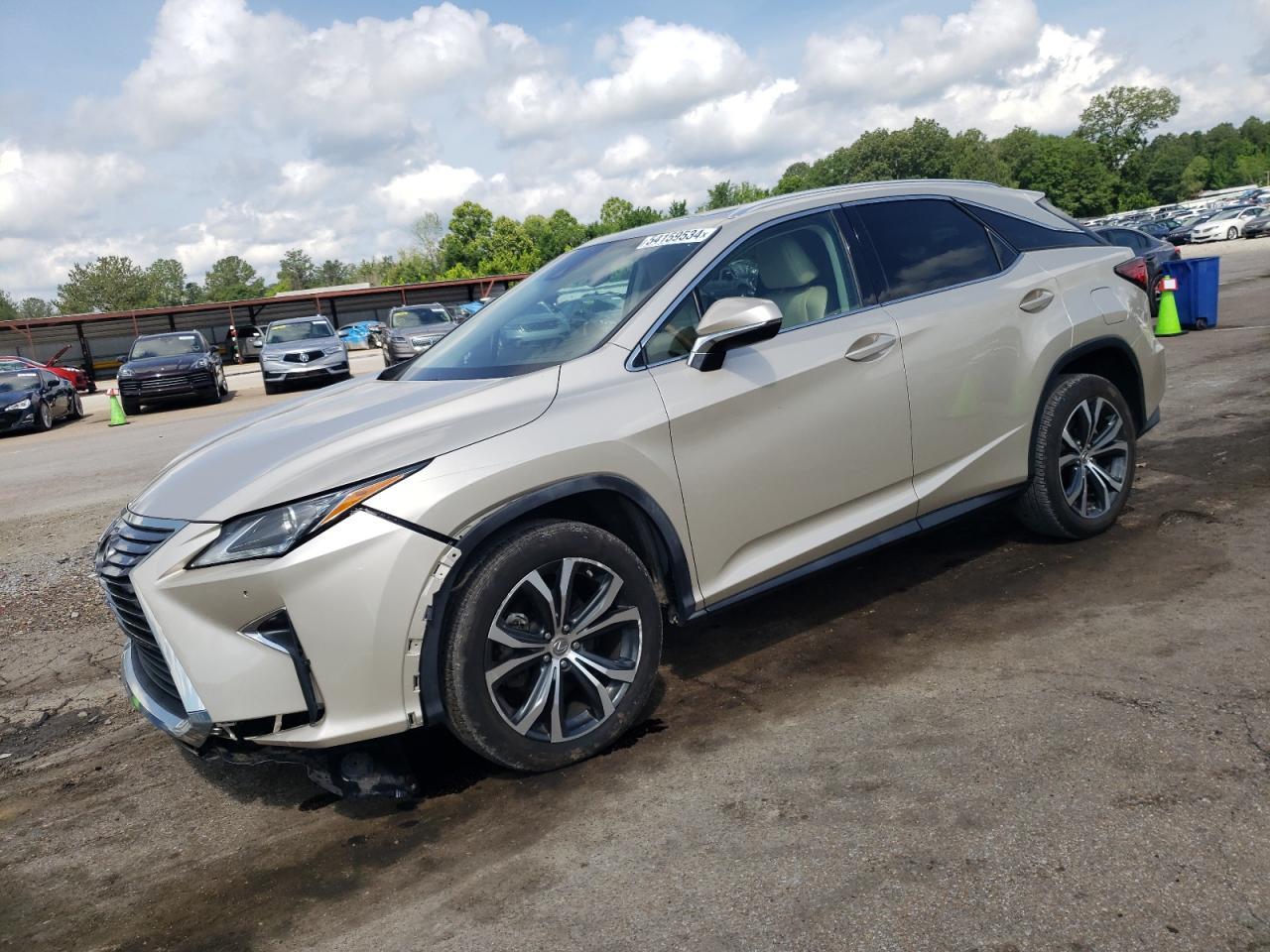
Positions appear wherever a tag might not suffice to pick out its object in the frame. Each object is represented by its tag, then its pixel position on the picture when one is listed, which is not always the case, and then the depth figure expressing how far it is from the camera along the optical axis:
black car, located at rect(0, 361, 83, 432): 17.27
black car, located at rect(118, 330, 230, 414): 19.20
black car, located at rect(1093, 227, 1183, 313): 17.14
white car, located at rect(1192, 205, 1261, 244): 49.50
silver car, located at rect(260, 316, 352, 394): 21.20
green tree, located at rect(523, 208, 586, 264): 94.44
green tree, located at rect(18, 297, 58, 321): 116.56
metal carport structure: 43.44
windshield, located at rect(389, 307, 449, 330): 24.64
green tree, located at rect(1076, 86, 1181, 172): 109.94
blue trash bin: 13.53
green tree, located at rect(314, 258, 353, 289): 156.23
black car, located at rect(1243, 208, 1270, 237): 48.56
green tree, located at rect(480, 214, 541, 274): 82.62
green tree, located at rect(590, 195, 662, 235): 111.50
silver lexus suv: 2.91
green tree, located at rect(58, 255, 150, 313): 90.81
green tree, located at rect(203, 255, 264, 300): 126.71
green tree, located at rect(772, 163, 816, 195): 140.38
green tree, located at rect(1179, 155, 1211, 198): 131.00
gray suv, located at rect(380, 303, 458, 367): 22.48
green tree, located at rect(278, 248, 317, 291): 151.25
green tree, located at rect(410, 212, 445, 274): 107.43
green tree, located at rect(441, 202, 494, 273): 83.94
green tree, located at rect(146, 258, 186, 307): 95.56
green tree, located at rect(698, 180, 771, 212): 117.31
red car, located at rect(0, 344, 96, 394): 24.05
